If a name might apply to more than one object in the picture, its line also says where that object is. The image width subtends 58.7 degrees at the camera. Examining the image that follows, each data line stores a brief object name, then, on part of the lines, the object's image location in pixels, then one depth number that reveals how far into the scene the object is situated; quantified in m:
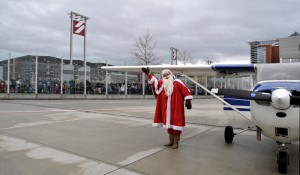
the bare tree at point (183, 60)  45.59
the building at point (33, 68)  19.58
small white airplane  3.57
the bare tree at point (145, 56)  34.34
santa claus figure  5.66
